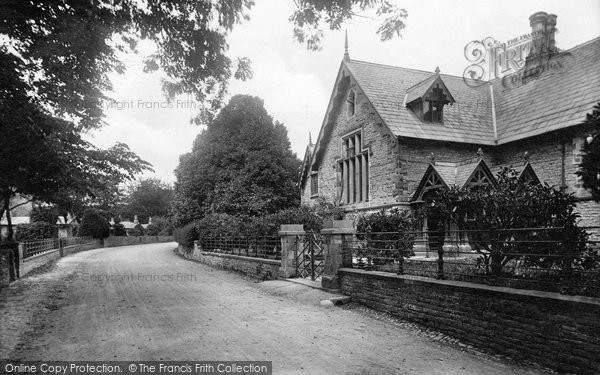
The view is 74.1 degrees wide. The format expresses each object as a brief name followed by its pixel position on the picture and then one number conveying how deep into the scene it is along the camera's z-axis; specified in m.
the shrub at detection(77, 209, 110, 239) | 42.78
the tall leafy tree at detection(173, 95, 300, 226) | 30.25
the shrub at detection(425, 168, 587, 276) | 6.25
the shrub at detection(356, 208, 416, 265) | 11.45
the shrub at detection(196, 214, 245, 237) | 18.00
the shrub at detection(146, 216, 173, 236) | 62.47
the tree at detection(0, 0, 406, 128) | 7.73
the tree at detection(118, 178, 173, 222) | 80.69
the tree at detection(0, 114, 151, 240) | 9.17
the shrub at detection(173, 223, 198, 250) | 27.02
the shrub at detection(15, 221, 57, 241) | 34.12
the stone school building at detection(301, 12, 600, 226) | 14.55
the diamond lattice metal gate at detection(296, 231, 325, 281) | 12.25
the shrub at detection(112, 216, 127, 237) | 52.97
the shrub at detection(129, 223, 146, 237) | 64.84
